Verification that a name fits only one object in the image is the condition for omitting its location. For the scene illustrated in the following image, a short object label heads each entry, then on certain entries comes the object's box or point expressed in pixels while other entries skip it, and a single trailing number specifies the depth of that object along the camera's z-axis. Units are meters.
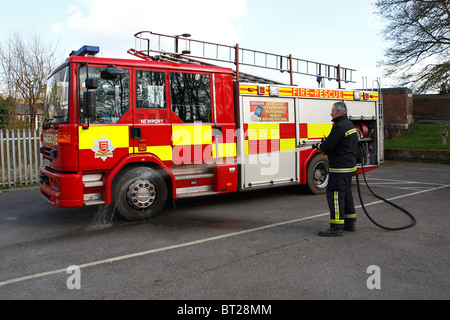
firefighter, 5.42
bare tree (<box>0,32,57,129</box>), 15.66
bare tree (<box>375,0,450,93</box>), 18.78
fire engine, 5.87
